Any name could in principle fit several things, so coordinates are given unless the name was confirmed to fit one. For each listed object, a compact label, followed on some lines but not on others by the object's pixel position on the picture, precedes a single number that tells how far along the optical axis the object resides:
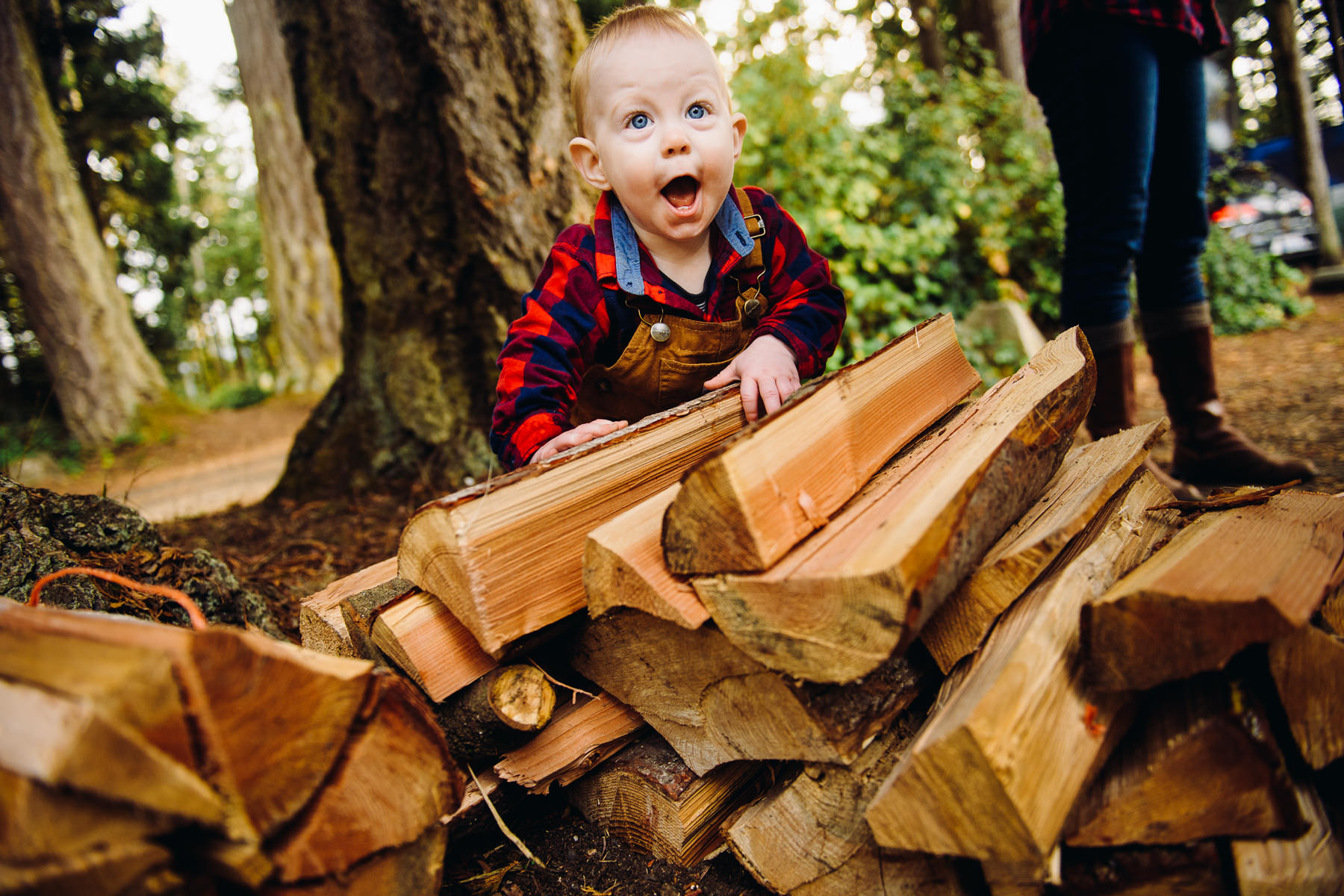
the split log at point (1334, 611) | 0.64
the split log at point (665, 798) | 0.71
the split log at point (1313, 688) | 0.59
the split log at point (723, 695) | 0.64
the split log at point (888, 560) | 0.58
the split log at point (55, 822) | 0.42
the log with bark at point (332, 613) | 0.78
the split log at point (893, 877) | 0.63
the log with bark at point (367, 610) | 0.72
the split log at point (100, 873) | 0.42
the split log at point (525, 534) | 0.66
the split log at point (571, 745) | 0.72
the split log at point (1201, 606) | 0.56
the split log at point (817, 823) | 0.65
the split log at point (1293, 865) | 0.56
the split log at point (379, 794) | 0.56
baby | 0.84
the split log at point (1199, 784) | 0.58
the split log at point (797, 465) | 0.61
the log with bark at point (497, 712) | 0.70
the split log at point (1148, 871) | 0.59
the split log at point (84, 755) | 0.43
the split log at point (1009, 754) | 0.55
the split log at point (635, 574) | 0.63
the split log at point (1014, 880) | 0.60
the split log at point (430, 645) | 0.69
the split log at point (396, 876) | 0.58
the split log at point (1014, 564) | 0.64
